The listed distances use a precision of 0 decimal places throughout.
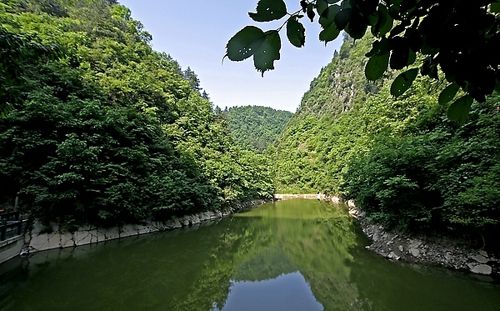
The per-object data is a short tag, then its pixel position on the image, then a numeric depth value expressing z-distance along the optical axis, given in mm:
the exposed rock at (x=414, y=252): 9590
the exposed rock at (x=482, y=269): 7936
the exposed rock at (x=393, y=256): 10023
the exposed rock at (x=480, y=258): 8141
